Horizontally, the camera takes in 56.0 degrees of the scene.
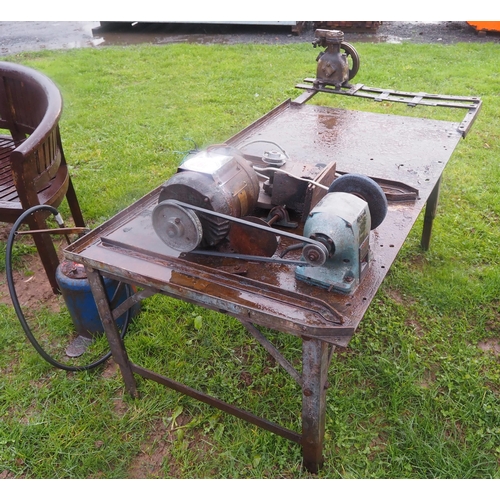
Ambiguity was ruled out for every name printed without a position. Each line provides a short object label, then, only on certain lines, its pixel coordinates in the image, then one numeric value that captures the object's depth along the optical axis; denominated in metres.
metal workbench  1.33
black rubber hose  1.62
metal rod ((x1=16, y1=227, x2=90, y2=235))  1.69
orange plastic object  6.97
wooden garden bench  2.13
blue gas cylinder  2.15
